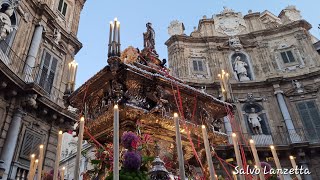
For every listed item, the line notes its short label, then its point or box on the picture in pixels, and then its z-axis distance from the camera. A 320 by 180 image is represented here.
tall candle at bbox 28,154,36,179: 3.86
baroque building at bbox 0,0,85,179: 10.28
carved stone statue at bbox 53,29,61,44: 14.48
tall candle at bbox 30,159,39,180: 3.73
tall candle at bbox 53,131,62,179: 3.21
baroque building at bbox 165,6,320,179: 16.52
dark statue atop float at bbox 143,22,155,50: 6.96
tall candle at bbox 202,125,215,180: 2.73
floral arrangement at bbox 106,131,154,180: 3.04
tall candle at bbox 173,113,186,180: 2.61
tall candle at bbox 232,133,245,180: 3.08
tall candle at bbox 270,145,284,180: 3.64
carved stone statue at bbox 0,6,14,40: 10.98
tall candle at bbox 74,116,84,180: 2.95
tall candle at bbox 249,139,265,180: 3.20
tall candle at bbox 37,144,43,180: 3.49
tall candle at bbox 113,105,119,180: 2.51
